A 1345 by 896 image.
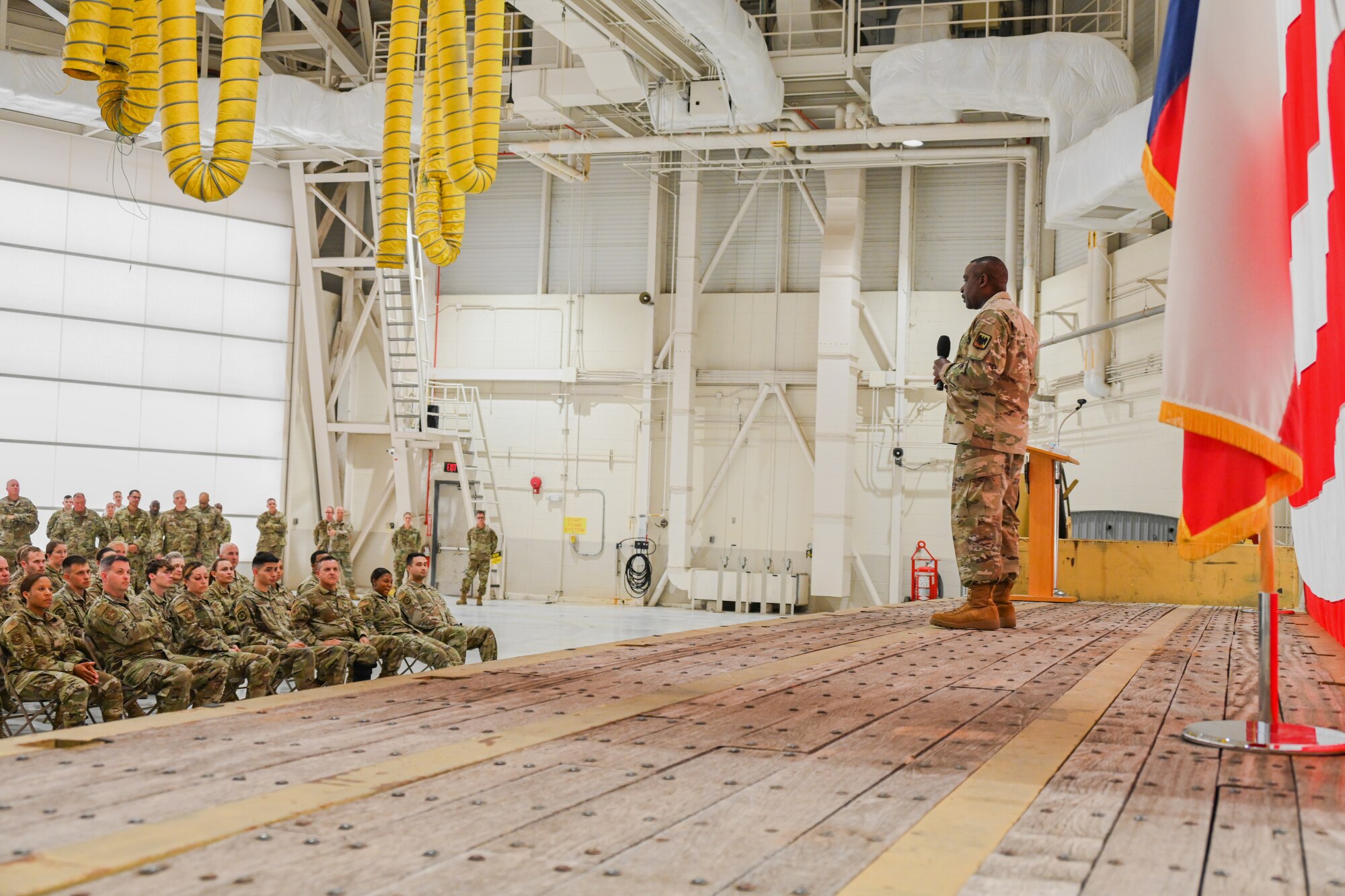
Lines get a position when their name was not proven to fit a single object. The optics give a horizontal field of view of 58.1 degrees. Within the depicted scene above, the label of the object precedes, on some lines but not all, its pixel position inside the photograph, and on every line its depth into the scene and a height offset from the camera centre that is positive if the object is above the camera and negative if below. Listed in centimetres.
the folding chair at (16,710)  727 -135
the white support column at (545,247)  2298 +495
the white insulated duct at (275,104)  1694 +554
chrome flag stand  295 -51
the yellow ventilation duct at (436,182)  605 +170
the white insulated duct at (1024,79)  1357 +505
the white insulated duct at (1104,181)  1252 +373
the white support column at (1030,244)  1925 +446
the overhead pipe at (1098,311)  1714 +301
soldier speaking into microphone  632 +50
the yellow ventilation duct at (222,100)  491 +163
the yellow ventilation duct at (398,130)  603 +186
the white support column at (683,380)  2123 +233
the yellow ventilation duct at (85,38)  491 +185
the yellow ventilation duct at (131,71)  518 +183
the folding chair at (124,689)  829 -133
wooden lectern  1045 -1
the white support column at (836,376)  2014 +234
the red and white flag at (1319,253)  465 +118
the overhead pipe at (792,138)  1620 +543
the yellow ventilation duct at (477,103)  592 +201
